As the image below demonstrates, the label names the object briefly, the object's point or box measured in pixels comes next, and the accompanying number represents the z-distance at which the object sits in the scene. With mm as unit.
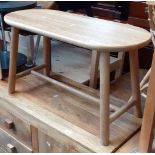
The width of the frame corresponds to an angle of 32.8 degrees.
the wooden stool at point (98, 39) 787
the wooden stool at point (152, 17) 825
